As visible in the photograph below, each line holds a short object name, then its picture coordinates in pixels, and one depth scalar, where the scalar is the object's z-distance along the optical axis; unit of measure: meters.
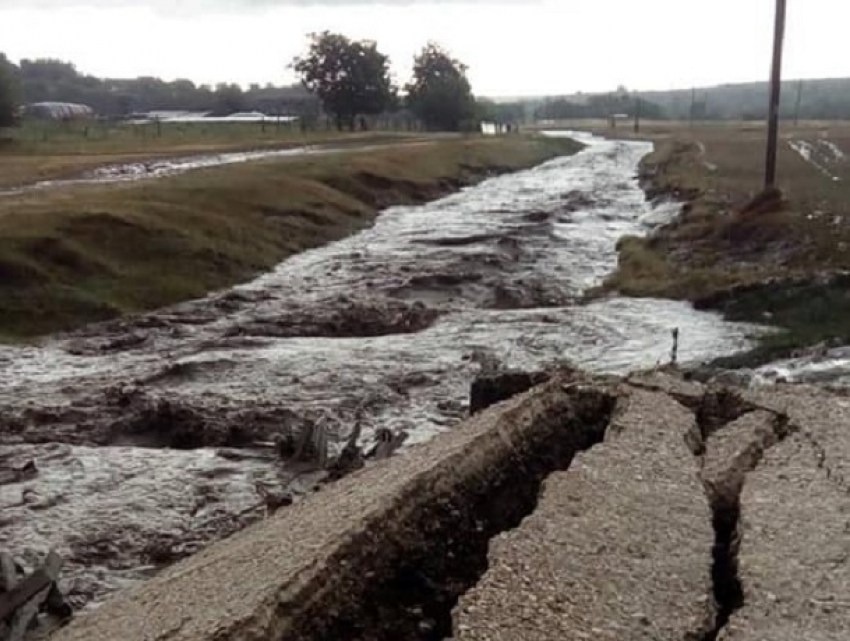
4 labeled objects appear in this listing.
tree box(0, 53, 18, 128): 54.56
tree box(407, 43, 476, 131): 99.00
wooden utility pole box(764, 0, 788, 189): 27.68
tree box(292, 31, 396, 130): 86.19
